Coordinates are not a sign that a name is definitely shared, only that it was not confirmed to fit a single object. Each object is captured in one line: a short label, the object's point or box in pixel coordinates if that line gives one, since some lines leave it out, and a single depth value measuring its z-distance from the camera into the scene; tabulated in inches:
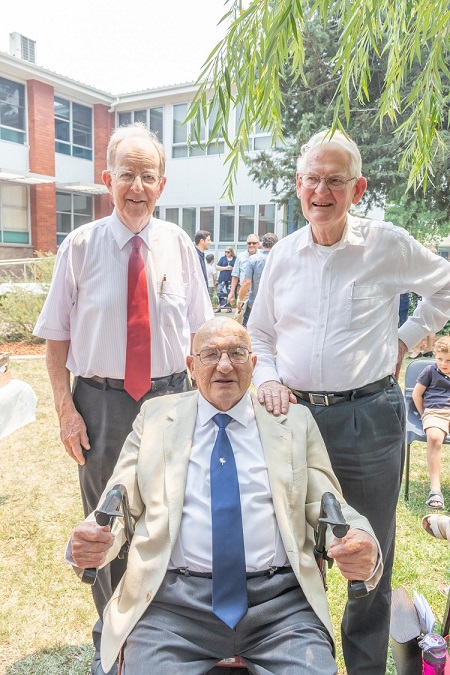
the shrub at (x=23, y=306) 403.2
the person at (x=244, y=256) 469.7
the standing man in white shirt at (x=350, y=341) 90.0
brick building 748.0
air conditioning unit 800.9
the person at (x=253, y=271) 371.2
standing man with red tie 96.8
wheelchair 66.4
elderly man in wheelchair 70.5
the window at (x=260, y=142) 705.6
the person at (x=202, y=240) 402.6
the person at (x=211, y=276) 586.2
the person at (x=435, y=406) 177.8
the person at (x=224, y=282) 642.8
